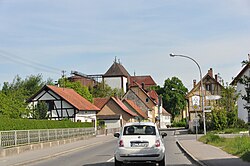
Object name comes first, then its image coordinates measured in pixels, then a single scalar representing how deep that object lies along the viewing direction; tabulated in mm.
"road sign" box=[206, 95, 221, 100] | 34991
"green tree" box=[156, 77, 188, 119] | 122812
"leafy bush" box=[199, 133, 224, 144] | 31827
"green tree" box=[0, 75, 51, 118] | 60438
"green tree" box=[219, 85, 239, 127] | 56688
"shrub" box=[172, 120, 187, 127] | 106750
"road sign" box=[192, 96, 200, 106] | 35991
